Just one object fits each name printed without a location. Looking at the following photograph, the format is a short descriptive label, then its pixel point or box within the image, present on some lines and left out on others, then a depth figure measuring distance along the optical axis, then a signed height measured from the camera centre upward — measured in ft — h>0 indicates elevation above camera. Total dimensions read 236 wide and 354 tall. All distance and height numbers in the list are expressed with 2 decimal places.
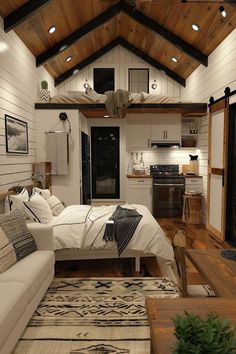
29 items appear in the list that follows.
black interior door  24.79 -0.09
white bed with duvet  10.36 -2.89
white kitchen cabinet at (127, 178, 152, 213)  20.45 -2.26
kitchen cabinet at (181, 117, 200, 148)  20.93 +2.19
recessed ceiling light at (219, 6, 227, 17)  11.97 +6.60
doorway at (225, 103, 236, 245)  13.88 -1.22
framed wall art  12.43 +1.29
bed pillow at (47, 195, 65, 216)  12.84 -2.12
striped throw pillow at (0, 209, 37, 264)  8.14 -2.24
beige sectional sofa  5.63 -3.04
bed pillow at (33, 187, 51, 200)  12.88 -1.49
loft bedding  17.53 +4.11
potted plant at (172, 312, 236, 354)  2.78 -1.86
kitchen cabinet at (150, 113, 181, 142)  20.51 +2.54
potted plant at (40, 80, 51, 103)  17.35 +4.21
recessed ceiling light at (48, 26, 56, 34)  14.94 +7.27
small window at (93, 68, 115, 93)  23.44 +7.07
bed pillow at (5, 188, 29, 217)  10.60 -1.59
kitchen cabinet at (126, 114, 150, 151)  20.74 +2.28
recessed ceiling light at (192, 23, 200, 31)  14.80 +7.31
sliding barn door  14.26 -0.40
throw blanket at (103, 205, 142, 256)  10.41 -2.69
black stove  19.95 -2.44
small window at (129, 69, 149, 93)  23.54 +7.00
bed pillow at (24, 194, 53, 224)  10.62 -1.94
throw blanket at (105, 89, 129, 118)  16.92 +3.72
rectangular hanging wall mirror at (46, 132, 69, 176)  17.11 +0.71
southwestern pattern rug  6.68 -4.46
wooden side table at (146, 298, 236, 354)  3.95 -2.54
